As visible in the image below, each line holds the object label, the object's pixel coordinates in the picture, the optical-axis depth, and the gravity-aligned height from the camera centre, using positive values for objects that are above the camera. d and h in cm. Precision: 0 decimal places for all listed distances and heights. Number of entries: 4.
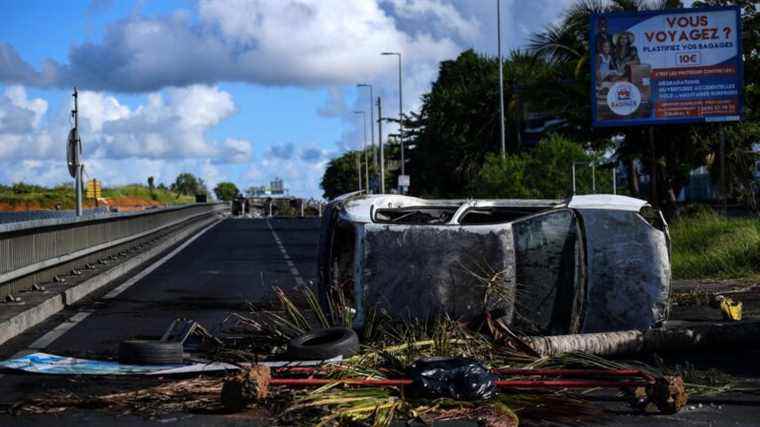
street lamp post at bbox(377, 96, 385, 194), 5988 +440
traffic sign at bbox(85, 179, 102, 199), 4550 +99
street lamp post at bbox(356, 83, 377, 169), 6893 +606
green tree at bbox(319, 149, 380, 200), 15550 +473
